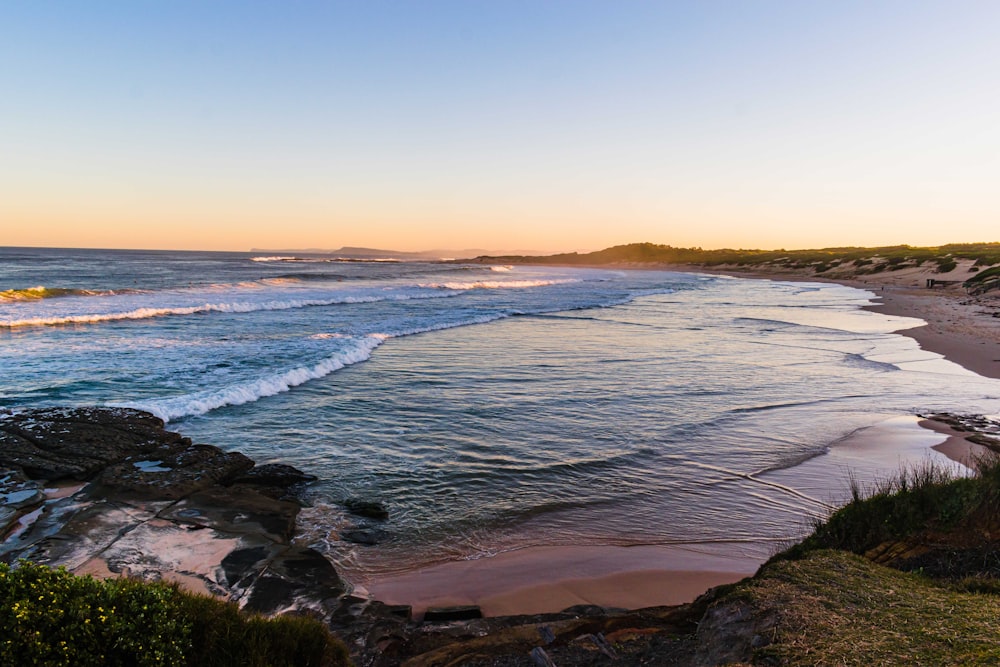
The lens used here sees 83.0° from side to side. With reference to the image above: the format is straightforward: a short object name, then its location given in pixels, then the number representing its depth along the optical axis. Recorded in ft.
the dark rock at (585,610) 16.42
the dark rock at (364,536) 21.09
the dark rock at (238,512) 21.43
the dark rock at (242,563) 18.06
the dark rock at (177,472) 24.22
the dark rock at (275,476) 25.91
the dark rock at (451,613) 16.08
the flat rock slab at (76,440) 25.96
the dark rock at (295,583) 16.83
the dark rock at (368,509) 23.27
